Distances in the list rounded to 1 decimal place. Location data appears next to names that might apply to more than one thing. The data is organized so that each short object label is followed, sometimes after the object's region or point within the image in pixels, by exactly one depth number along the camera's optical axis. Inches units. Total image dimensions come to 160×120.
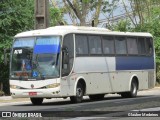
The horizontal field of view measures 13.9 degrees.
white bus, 1066.7
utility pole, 1295.5
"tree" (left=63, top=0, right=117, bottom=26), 1752.0
